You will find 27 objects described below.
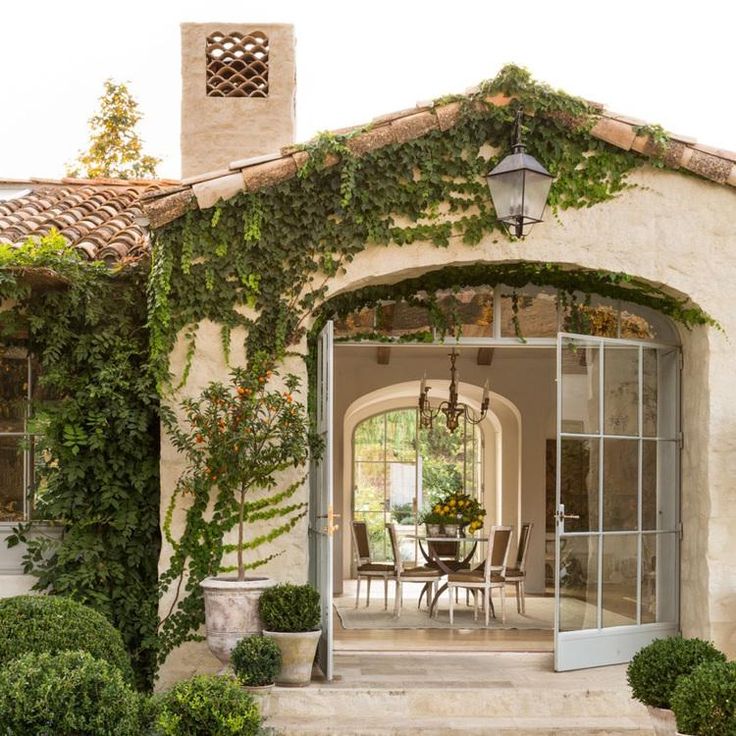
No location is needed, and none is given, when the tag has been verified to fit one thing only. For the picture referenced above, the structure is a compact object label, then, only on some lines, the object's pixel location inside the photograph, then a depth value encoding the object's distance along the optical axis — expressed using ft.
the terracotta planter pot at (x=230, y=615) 24.63
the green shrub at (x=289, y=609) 24.30
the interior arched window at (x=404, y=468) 59.82
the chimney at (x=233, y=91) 32.83
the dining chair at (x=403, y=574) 37.50
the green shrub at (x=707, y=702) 17.81
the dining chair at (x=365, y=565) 40.27
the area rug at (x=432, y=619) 35.86
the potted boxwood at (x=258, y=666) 23.21
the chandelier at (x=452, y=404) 42.04
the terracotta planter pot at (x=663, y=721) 19.74
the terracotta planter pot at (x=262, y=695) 23.24
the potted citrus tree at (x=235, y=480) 24.77
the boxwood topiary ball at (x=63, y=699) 18.04
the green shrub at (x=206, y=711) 19.48
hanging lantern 25.27
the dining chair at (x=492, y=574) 36.22
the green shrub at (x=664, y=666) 20.02
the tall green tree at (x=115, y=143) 71.15
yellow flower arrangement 39.17
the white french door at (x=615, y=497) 27.94
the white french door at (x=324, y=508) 25.34
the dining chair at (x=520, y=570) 37.91
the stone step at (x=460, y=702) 23.79
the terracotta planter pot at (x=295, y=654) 24.16
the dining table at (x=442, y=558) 38.17
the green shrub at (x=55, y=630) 20.45
